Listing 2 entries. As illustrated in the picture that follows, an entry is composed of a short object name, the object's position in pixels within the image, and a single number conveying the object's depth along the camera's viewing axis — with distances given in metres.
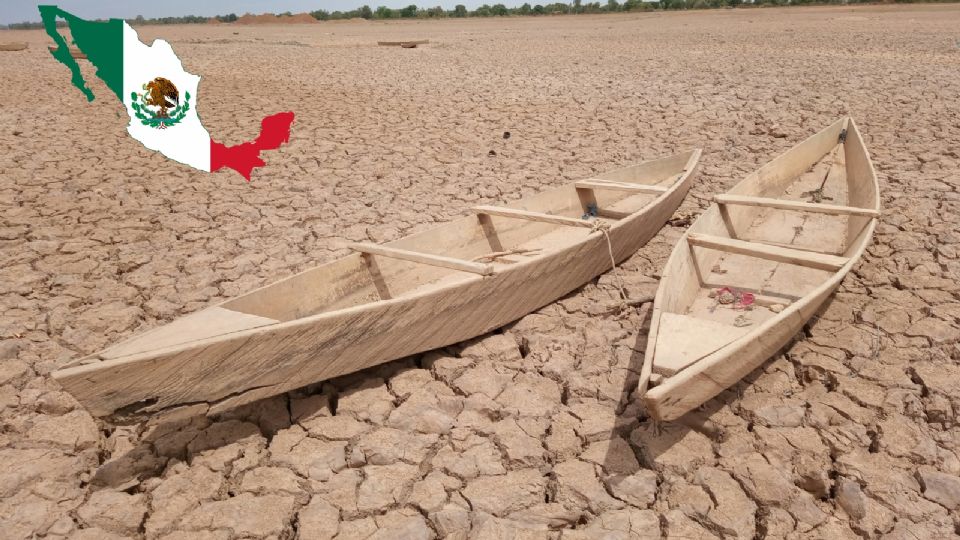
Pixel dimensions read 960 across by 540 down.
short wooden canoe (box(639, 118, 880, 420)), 2.26
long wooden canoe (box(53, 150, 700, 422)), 2.04
